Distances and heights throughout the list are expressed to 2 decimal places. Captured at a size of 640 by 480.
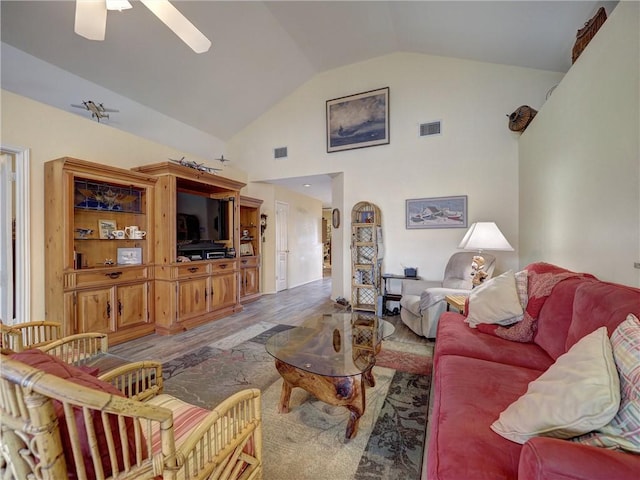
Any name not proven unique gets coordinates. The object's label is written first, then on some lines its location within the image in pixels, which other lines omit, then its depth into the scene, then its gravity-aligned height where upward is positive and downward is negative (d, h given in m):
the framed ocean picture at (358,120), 4.57 +2.09
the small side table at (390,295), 4.21 -0.86
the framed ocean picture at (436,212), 4.14 +0.43
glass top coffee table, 1.59 -0.79
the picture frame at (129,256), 3.38 -0.16
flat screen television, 3.77 +0.36
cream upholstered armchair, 3.02 -0.63
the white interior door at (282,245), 6.40 -0.08
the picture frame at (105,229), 3.28 +0.18
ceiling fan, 1.83 +1.59
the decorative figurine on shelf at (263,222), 5.93 +0.42
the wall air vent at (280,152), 5.39 +1.78
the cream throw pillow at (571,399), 0.80 -0.50
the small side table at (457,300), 2.50 -0.58
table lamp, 2.71 -0.02
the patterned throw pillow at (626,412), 0.76 -0.50
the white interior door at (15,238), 2.67 +0.06
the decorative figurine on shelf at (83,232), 3.05 +0.13
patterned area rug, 1.44 -1.17
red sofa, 0.70 -0.70
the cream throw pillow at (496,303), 1.99 -0.48
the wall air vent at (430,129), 4.27 +1.76
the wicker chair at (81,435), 0.62 -0.49
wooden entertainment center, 2.78 -0.08
